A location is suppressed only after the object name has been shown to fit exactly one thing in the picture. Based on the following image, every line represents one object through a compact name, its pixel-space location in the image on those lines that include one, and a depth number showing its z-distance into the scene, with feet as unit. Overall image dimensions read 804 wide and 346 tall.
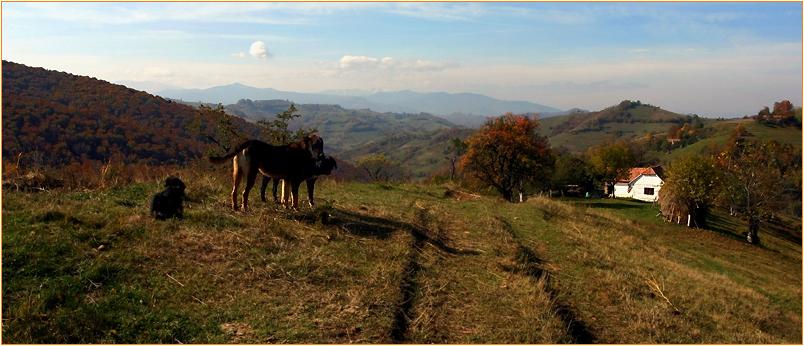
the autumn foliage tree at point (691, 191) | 138.10
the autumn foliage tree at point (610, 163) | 256.93
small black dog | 30.37
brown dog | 35.27
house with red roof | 262.88
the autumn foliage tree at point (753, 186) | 130.62
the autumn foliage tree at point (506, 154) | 140.26
